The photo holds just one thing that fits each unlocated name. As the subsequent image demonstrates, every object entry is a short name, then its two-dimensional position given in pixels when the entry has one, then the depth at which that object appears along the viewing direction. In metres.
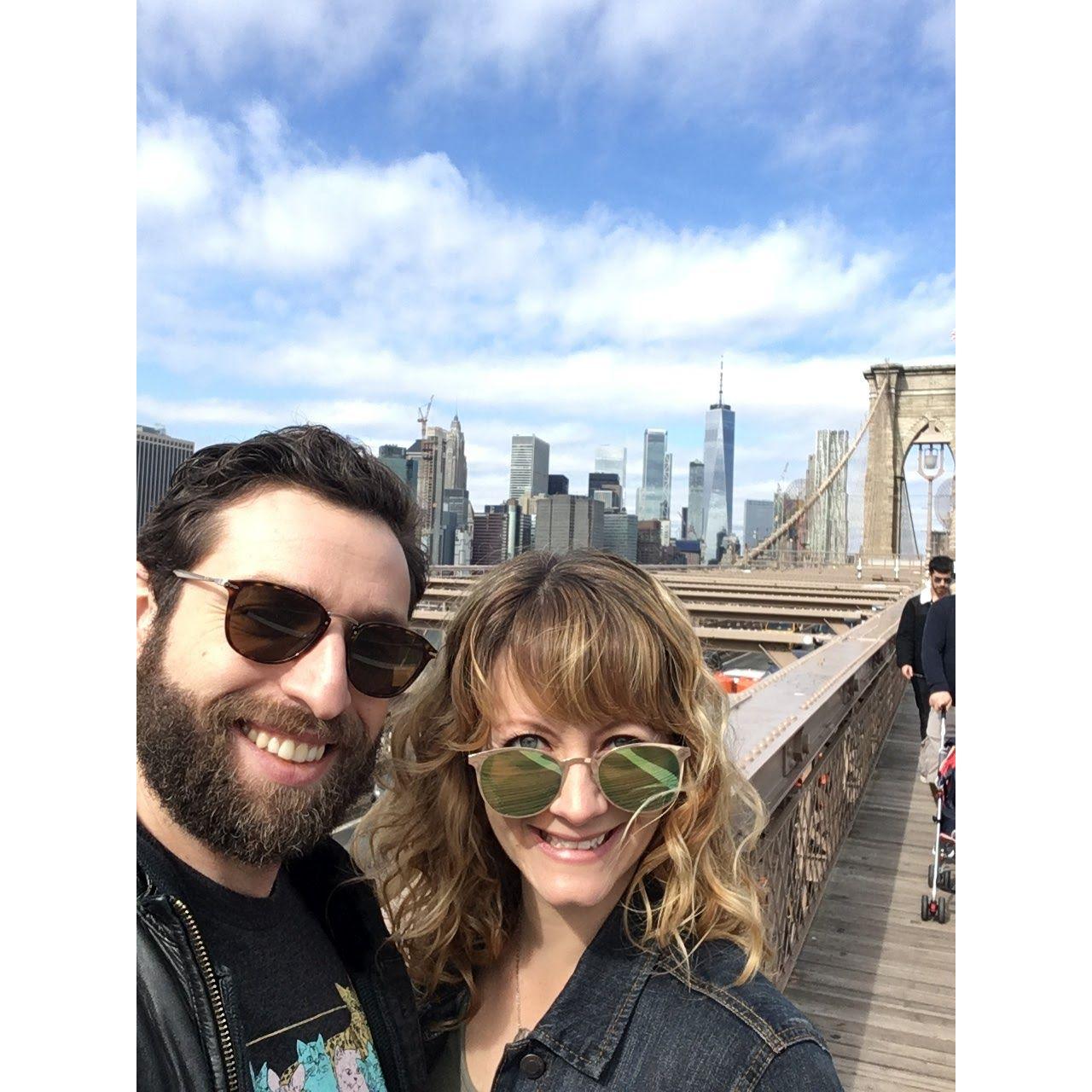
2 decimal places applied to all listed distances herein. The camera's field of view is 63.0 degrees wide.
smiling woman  1.03
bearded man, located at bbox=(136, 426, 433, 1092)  0.89
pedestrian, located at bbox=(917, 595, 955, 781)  4.15
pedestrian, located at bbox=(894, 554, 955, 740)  5.25
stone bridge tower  39.72
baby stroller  3.18
